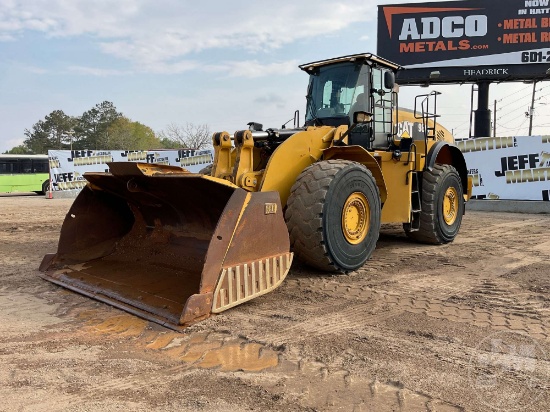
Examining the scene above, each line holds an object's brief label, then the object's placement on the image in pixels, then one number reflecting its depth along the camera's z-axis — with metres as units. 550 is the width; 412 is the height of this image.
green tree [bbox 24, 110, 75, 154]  65.38
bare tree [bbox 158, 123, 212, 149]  44.75
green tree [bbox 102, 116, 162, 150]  54.78
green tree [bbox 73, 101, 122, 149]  63.04
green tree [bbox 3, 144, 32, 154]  65.82
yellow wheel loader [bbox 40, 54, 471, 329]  4.14
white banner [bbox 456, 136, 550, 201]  14.44
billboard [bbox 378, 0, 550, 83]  19.42
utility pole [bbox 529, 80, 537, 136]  41.78
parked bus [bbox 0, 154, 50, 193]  27.53
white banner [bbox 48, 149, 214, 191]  22.14
